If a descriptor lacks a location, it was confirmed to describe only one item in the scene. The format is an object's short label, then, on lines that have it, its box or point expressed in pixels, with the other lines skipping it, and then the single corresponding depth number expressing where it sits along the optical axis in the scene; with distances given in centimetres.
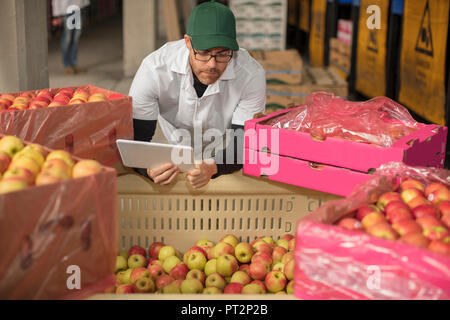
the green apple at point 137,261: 265
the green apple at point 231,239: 269
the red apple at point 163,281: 248
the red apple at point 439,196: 188
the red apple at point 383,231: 156
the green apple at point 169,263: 262
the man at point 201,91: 250
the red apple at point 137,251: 271
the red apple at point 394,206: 178
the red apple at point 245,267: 261
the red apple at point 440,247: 147
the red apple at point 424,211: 173
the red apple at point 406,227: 161
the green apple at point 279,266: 250
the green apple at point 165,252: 266
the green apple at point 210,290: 227
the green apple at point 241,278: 249
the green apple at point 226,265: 254
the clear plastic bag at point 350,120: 240
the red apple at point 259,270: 250
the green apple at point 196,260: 258
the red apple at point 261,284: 240
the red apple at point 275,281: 240
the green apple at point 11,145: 188
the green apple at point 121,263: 265
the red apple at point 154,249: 270
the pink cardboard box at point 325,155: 227
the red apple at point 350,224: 164
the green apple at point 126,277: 257
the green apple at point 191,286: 233
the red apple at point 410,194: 191
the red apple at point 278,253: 258
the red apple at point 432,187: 196
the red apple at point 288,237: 271
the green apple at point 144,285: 236
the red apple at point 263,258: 252
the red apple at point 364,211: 175
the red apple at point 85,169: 163
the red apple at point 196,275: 249
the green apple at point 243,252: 263
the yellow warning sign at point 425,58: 519
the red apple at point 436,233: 157
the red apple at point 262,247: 262
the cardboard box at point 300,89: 559
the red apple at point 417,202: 183
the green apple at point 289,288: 235
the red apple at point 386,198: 186
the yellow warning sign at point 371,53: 718
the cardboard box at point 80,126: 234
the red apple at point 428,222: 163
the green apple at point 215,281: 244
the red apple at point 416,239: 152
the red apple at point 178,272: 256
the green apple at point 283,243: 267
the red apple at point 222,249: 260
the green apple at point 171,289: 228
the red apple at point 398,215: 170
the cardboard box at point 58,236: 147
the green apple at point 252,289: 234
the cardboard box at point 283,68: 571
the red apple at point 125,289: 228
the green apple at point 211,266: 258
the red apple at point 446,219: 169
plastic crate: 258
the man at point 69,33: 884
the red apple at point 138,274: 251
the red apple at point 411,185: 199
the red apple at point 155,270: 258
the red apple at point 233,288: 237
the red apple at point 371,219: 168
